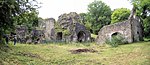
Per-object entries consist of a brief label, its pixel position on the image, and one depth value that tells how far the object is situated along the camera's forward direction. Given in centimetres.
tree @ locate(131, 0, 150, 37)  1433
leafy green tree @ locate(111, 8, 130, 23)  2984
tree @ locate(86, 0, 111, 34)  3243
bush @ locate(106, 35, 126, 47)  1361
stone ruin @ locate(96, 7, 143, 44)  1522
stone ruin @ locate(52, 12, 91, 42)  1833
